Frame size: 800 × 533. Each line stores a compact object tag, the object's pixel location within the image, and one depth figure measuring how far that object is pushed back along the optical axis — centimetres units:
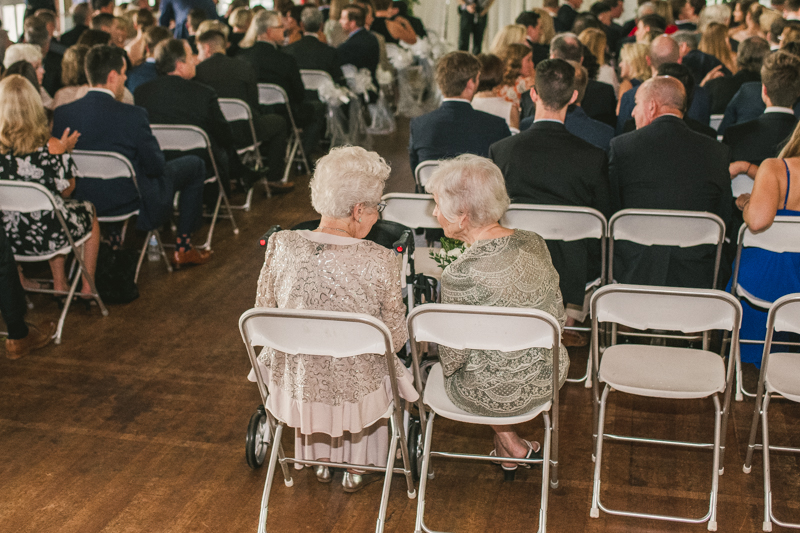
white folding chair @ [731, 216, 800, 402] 328
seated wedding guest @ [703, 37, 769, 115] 591
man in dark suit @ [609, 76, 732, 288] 369
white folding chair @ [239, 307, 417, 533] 232
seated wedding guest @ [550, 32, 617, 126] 570
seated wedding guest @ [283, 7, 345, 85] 791
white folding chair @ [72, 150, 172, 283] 456
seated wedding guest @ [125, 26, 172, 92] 650
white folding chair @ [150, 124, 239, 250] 532
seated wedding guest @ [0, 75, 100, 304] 404
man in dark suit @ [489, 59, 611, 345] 368
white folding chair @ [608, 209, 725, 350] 337
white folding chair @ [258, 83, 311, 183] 698
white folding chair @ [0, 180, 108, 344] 392
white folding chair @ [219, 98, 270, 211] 610
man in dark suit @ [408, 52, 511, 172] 457
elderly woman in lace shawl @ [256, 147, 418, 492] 252
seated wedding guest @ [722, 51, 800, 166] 425
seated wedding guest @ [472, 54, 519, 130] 555
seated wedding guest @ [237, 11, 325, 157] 709
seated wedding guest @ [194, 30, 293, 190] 631
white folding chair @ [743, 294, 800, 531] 260
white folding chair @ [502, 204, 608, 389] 344
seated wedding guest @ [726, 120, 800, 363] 327
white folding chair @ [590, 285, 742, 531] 253
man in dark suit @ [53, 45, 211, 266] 470
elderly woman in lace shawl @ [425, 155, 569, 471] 253
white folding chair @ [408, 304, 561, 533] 232
